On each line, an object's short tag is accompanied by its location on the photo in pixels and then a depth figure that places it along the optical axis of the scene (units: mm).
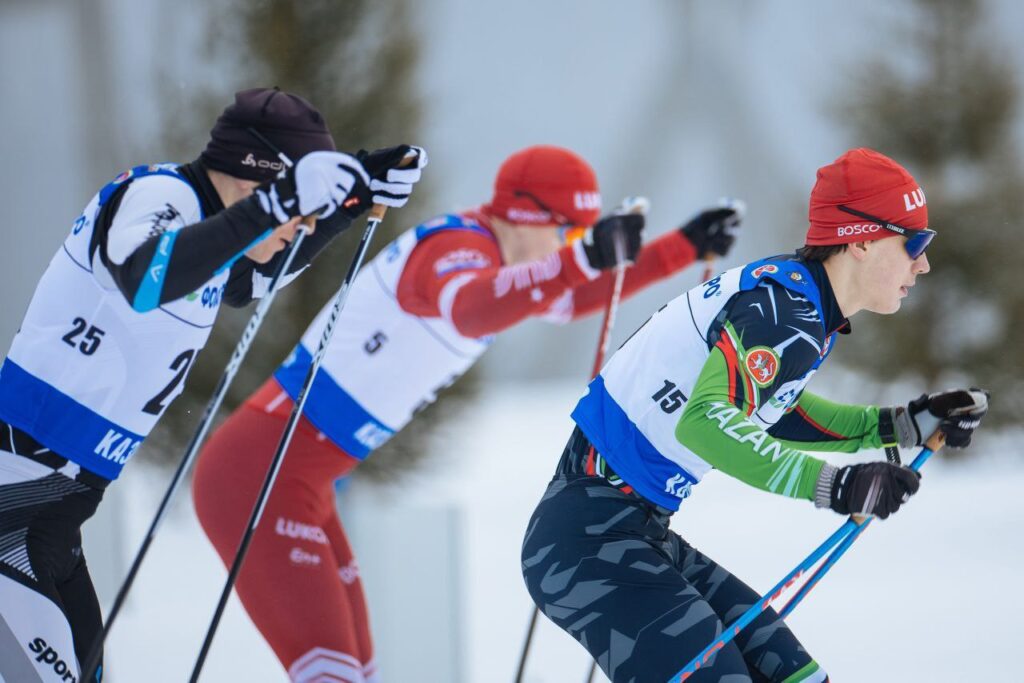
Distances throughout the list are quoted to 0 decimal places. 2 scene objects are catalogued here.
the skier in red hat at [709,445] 15836
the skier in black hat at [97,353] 16077
